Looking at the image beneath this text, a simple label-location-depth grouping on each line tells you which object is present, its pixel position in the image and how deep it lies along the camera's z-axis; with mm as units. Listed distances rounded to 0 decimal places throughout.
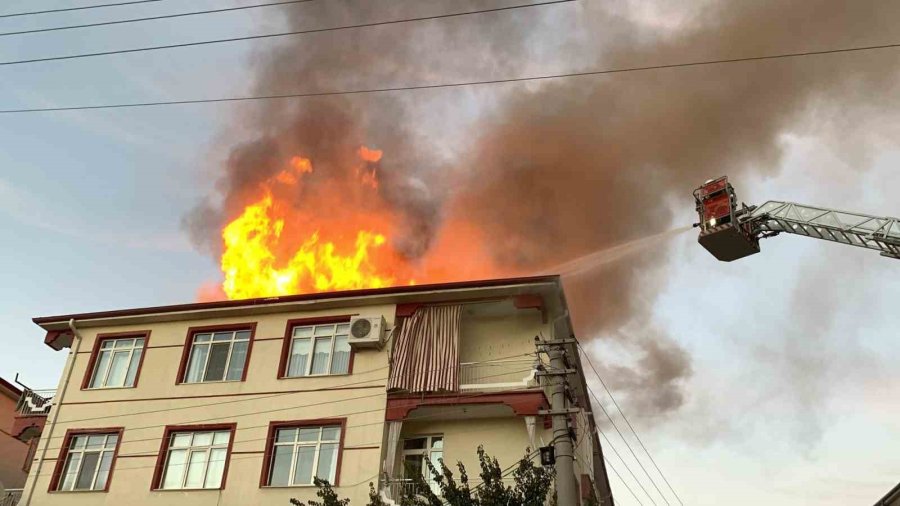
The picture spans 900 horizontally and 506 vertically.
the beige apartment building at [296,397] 21875
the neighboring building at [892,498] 18430
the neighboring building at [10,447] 30484
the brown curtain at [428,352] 22266
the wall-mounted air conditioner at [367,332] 23203
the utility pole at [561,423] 14250
